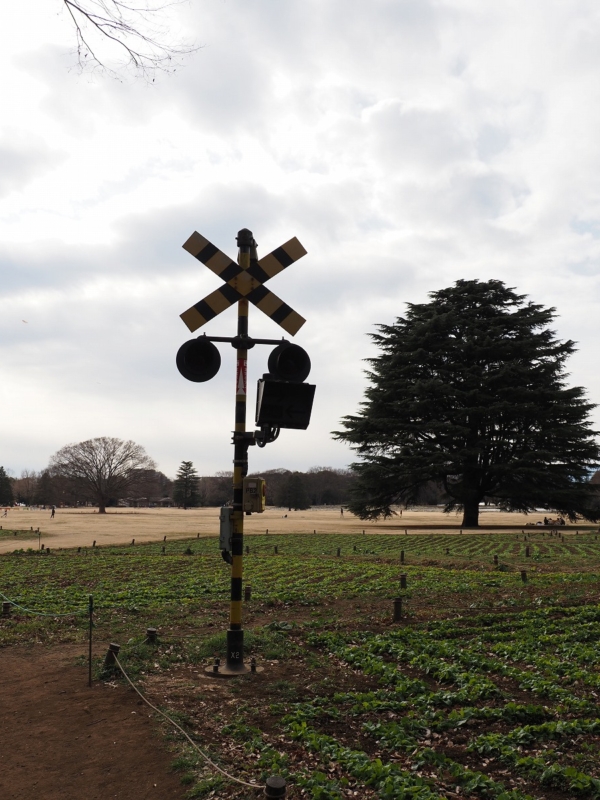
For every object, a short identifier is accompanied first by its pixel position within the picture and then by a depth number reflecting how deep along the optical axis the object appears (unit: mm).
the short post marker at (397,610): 10595
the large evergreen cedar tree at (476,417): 46188
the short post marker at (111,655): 7898
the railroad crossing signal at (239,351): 7465
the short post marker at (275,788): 3926
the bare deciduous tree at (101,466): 97438
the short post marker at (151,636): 9250
